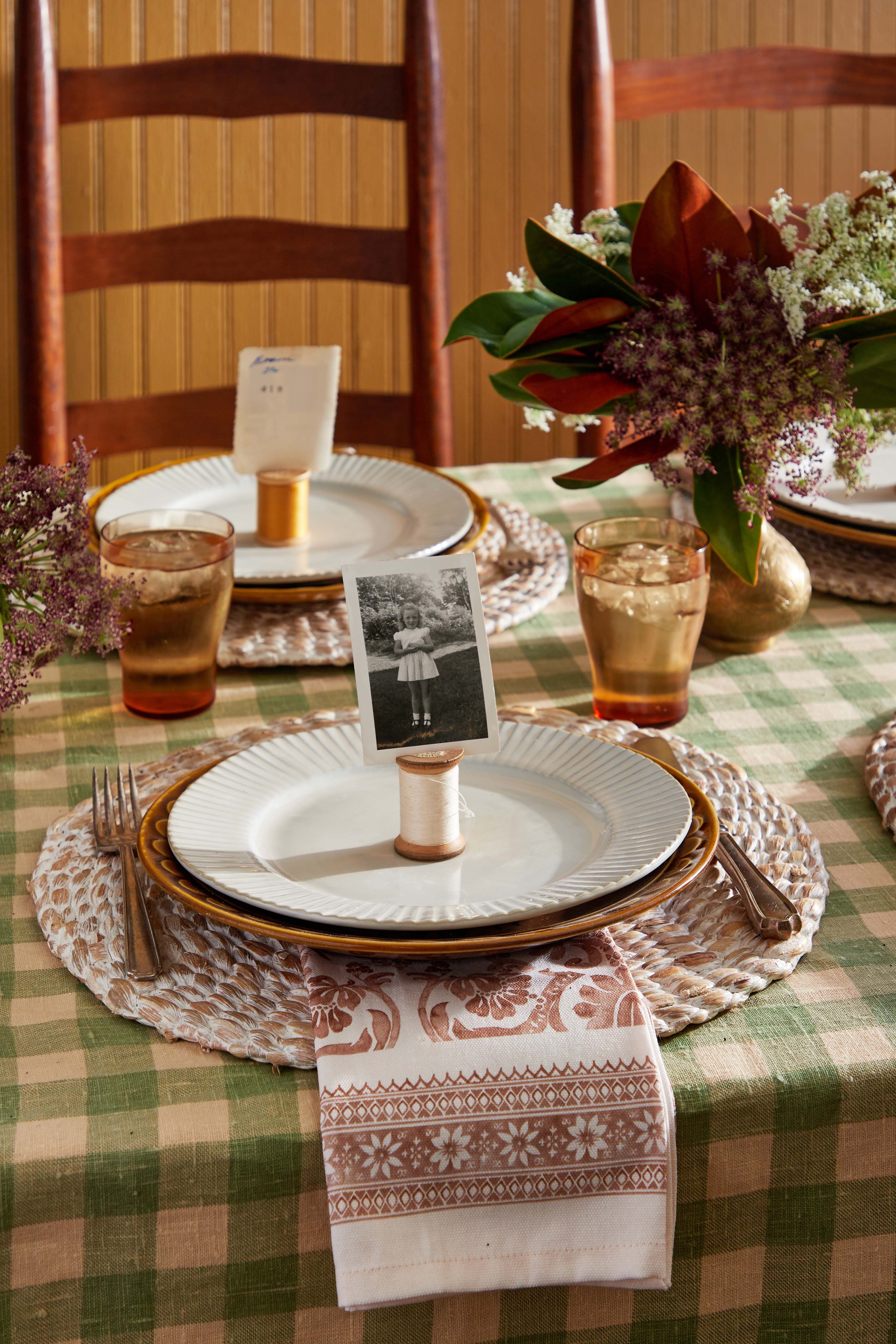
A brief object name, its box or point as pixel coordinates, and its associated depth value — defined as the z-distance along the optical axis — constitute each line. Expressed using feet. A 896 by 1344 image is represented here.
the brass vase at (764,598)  6.17
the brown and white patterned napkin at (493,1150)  4.66
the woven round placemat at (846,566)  6.54
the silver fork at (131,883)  4.95
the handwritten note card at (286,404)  6.40
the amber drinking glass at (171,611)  5.87
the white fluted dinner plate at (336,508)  6.48
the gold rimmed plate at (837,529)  6.53
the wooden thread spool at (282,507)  6.51
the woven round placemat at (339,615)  6.17
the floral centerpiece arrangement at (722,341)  5.73
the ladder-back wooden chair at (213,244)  8.05
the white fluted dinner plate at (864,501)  6.57
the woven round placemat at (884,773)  5.49
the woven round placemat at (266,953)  4.87
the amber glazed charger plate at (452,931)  4.83
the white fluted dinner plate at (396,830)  4.95
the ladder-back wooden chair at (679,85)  8.33
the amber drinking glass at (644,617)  5.83
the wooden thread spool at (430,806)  5.07
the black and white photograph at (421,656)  5.06
